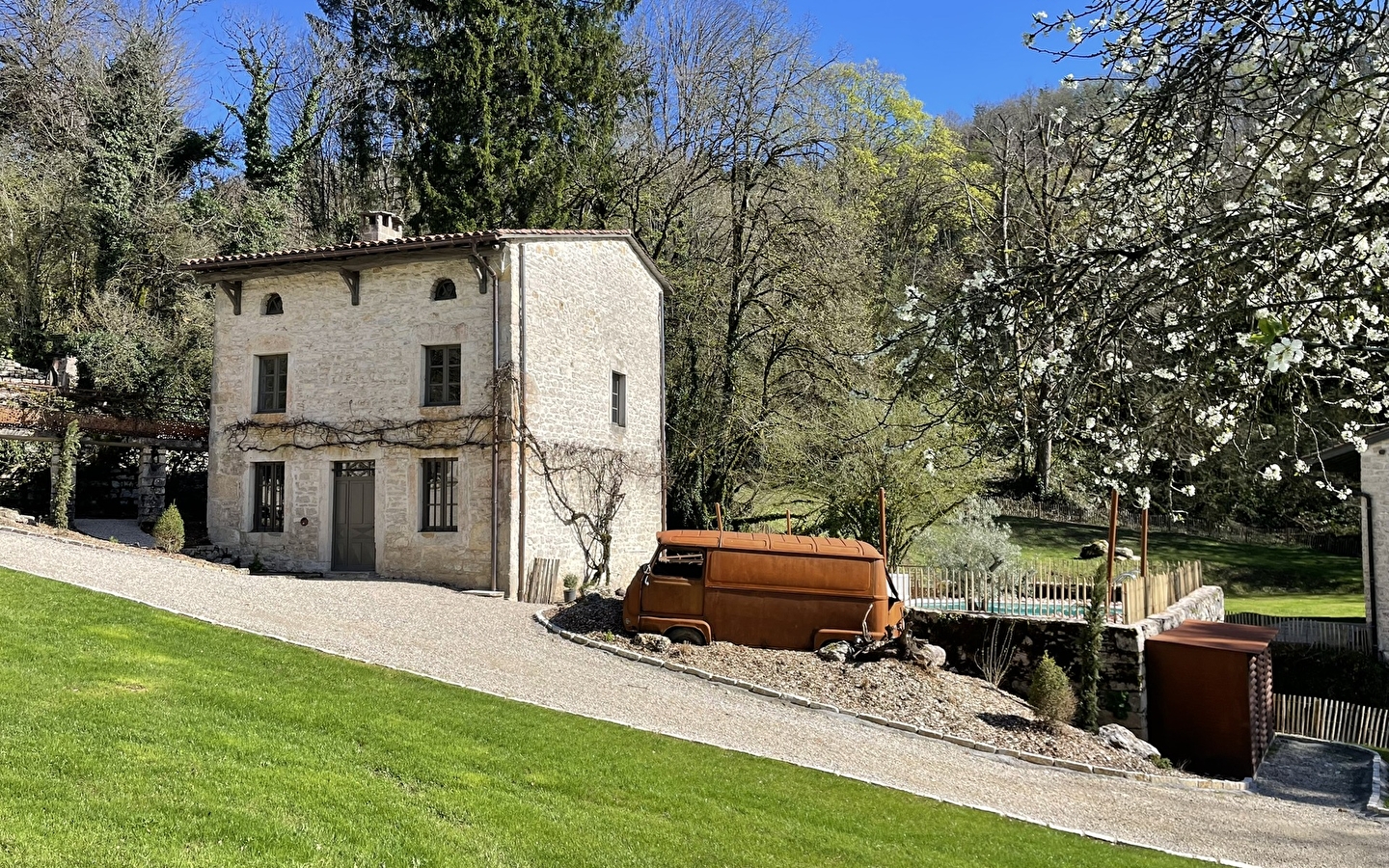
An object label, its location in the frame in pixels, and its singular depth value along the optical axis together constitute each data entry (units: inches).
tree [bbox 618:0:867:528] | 1057.5
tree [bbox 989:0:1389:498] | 197.3
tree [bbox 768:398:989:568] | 929.5
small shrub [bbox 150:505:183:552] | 771.4
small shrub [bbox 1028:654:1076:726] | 561.0
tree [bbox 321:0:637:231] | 1021.8
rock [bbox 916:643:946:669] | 579.5
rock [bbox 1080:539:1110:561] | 1112.2
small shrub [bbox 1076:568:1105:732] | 584.1
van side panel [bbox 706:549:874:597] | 590.9
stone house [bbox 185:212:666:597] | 740.0
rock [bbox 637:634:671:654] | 570.9
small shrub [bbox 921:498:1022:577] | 859.4
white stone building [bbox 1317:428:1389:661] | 768.3
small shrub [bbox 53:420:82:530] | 852.0
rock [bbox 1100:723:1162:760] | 538.6
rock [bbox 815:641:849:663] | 571.2
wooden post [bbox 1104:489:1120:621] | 609.6
